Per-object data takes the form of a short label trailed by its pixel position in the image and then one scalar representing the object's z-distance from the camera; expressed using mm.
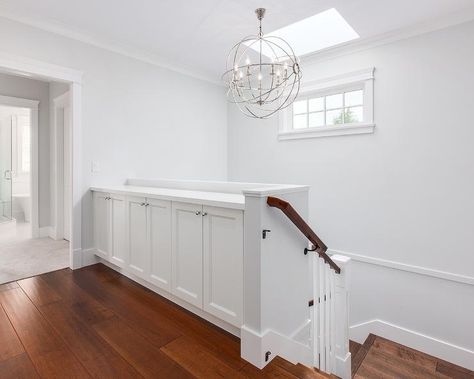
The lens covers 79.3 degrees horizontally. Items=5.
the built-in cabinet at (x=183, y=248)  1804
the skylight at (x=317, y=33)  3281
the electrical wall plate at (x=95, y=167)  3279
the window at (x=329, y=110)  3616
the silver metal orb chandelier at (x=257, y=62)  3521
